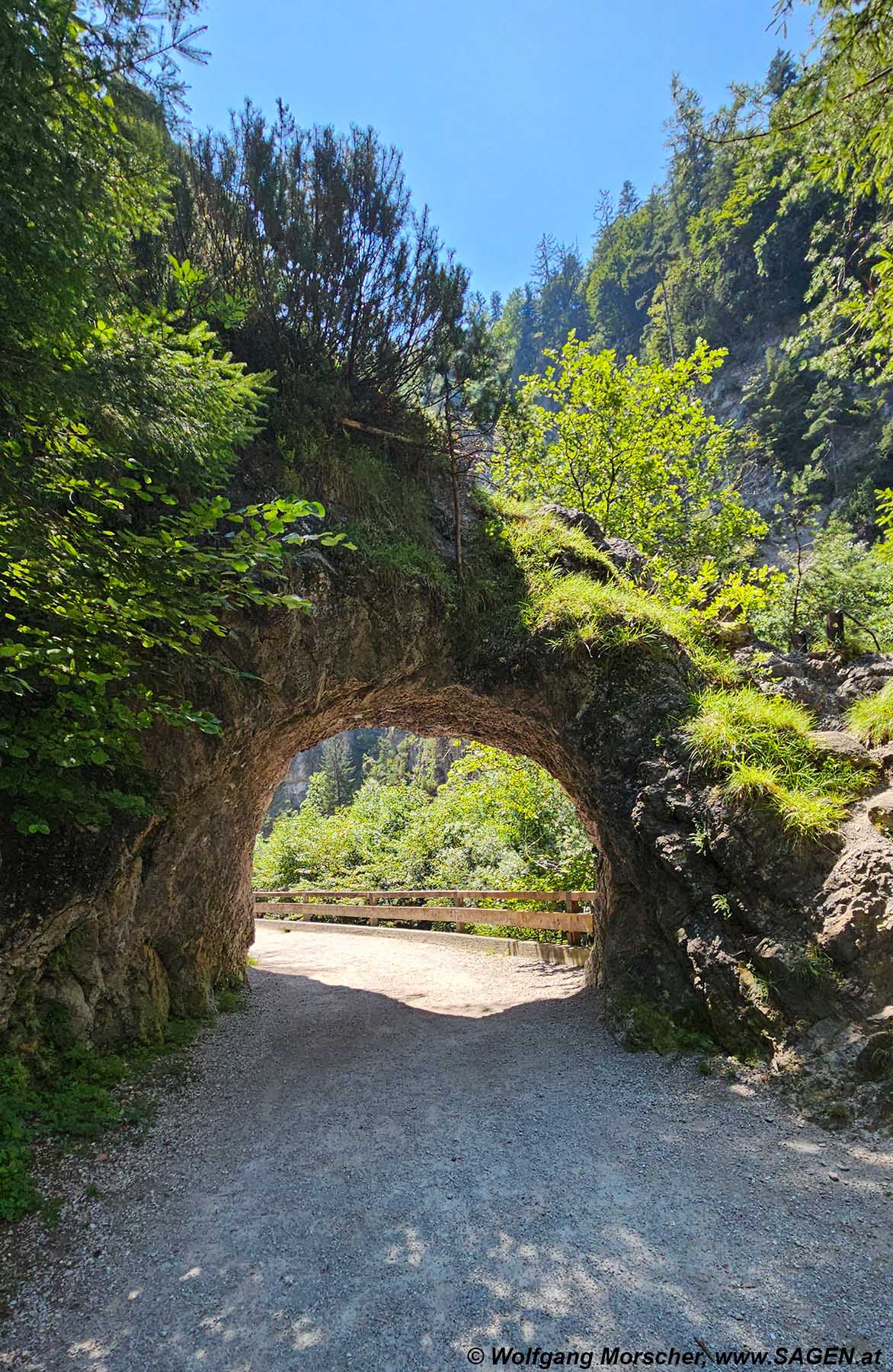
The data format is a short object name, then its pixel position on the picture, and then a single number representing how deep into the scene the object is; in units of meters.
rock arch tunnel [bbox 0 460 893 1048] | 4.97
